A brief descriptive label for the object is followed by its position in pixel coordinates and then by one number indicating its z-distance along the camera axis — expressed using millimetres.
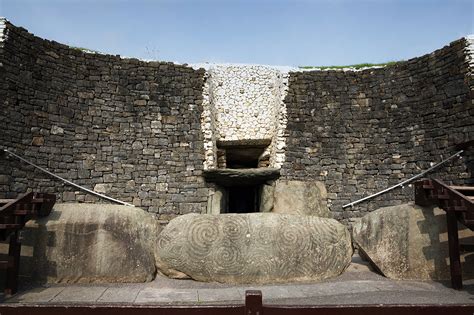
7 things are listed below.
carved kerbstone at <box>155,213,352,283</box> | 4848
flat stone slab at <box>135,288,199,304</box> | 3984
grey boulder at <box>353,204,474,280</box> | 4707
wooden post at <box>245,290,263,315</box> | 1757
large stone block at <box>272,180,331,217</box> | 9492
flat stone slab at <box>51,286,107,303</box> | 3922
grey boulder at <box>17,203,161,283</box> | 4605
